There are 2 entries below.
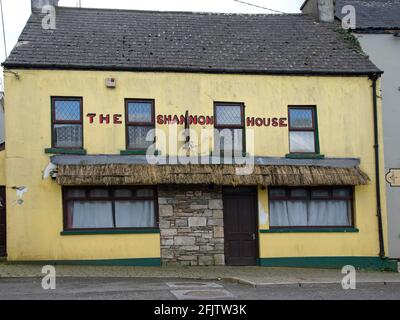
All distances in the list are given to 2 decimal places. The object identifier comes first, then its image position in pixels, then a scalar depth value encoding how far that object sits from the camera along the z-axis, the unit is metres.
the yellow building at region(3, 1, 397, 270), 17.28
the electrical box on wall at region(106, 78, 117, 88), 17.88
